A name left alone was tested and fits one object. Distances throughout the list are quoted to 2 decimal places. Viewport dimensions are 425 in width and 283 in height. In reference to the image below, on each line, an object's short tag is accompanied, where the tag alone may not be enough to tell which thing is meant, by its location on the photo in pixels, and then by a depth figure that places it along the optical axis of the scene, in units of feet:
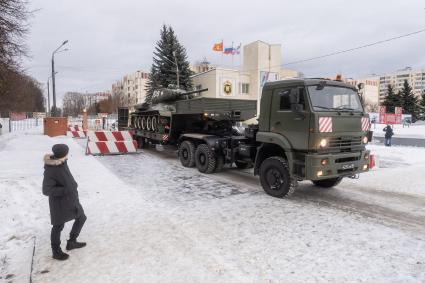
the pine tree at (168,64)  135.95
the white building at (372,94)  310.45
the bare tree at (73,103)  344.49
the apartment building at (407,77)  433.89
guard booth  77.61
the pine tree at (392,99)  189.08
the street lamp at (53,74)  84.64
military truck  22.03
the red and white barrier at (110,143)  44.91
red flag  144.52
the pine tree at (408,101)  191.83
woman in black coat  13.83
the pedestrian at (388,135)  62.28
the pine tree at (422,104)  196.61
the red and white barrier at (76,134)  76.23
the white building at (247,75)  147.95
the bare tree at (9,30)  43.01
